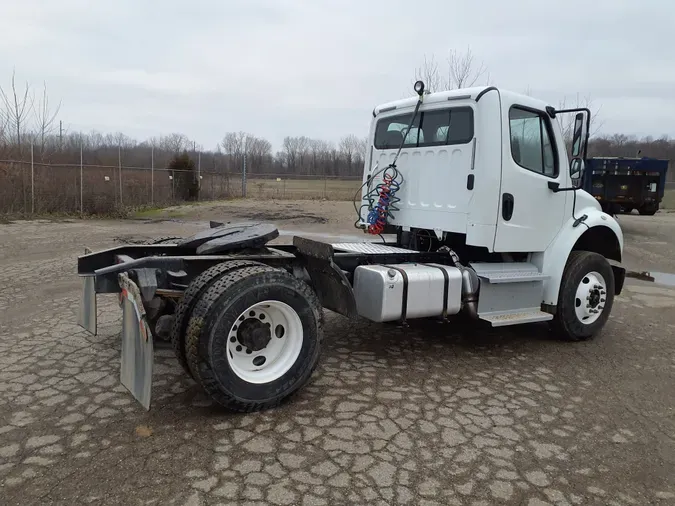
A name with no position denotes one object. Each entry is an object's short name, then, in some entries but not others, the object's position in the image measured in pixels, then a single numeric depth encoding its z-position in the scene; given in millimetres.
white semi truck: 3994
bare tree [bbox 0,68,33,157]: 19427
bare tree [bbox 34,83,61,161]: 19922
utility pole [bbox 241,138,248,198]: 33312
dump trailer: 18297
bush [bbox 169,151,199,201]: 26453
